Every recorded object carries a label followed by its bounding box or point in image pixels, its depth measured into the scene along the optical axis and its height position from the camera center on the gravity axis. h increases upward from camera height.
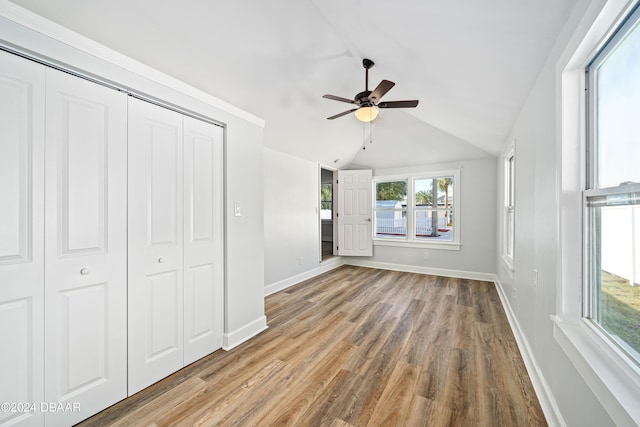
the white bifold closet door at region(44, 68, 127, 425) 1.42 -0.21
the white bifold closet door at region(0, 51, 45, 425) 1.27 -0.12
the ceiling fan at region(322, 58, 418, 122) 2.42 +1.12
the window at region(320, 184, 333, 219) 7.12 +0.37
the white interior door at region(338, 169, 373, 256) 5.49 +0.00
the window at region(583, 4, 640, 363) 0.92 +0.09
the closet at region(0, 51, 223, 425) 1.31 -0.19
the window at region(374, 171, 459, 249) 4.91 +0.08
